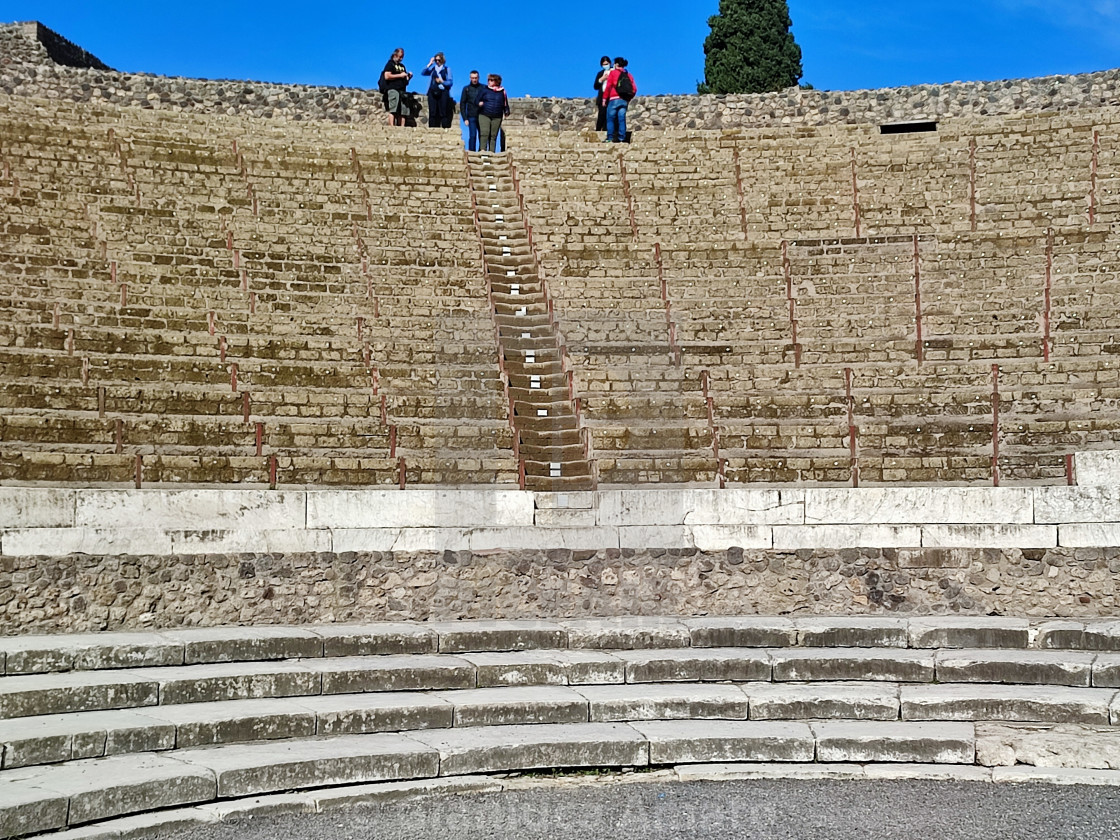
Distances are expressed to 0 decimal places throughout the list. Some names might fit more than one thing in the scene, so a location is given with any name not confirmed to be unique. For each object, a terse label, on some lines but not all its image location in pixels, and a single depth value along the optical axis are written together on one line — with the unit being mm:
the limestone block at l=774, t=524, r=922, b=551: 12117
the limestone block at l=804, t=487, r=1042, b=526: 12133
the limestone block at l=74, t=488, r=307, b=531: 11172
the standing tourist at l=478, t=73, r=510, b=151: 23344
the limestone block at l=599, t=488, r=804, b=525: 12211
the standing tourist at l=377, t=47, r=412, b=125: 24438
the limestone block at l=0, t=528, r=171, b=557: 10719
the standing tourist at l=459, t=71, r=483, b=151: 23453
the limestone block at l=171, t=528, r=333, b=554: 11242
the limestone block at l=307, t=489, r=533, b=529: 11797
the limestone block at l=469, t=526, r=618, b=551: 12044
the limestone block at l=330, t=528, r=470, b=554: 11703
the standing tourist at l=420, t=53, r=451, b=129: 24094
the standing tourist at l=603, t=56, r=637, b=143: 23934
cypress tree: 39281
